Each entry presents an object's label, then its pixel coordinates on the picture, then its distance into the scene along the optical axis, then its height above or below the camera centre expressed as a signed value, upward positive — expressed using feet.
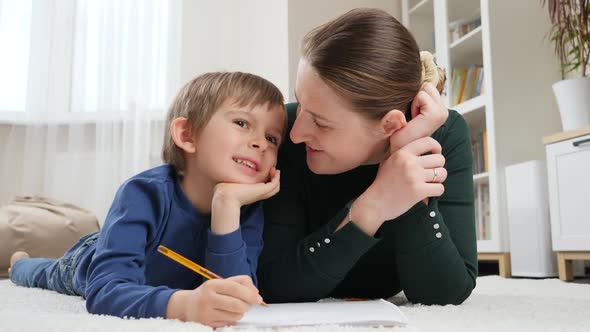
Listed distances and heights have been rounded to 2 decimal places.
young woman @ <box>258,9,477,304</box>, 3.02 +0.20
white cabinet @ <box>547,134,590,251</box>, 7.01 +0.14
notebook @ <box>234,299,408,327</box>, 2.43 -0.51
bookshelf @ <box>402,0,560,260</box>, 8.63 +1.62
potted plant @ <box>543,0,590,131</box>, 7.40 +1.66
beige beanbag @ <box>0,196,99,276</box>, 8.11 -0.35
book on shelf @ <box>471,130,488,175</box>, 9.34 +0.87
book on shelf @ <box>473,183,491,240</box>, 9.27 -0.11
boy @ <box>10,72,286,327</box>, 2.74 +0.03
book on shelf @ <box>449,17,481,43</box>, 9.78 +3.10
